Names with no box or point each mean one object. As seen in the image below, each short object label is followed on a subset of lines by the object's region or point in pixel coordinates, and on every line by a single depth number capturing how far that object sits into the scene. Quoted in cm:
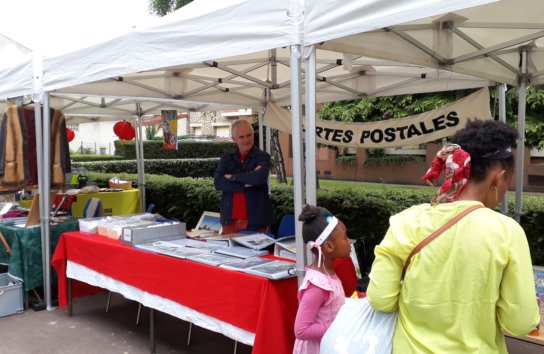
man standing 438
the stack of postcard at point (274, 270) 259
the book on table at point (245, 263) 283
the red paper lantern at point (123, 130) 873
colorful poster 721
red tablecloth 254
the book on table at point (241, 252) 317
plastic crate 443
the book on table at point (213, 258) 295
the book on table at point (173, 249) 320
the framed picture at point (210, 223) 441
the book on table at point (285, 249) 312
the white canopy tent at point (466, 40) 283
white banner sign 448
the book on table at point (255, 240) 335
